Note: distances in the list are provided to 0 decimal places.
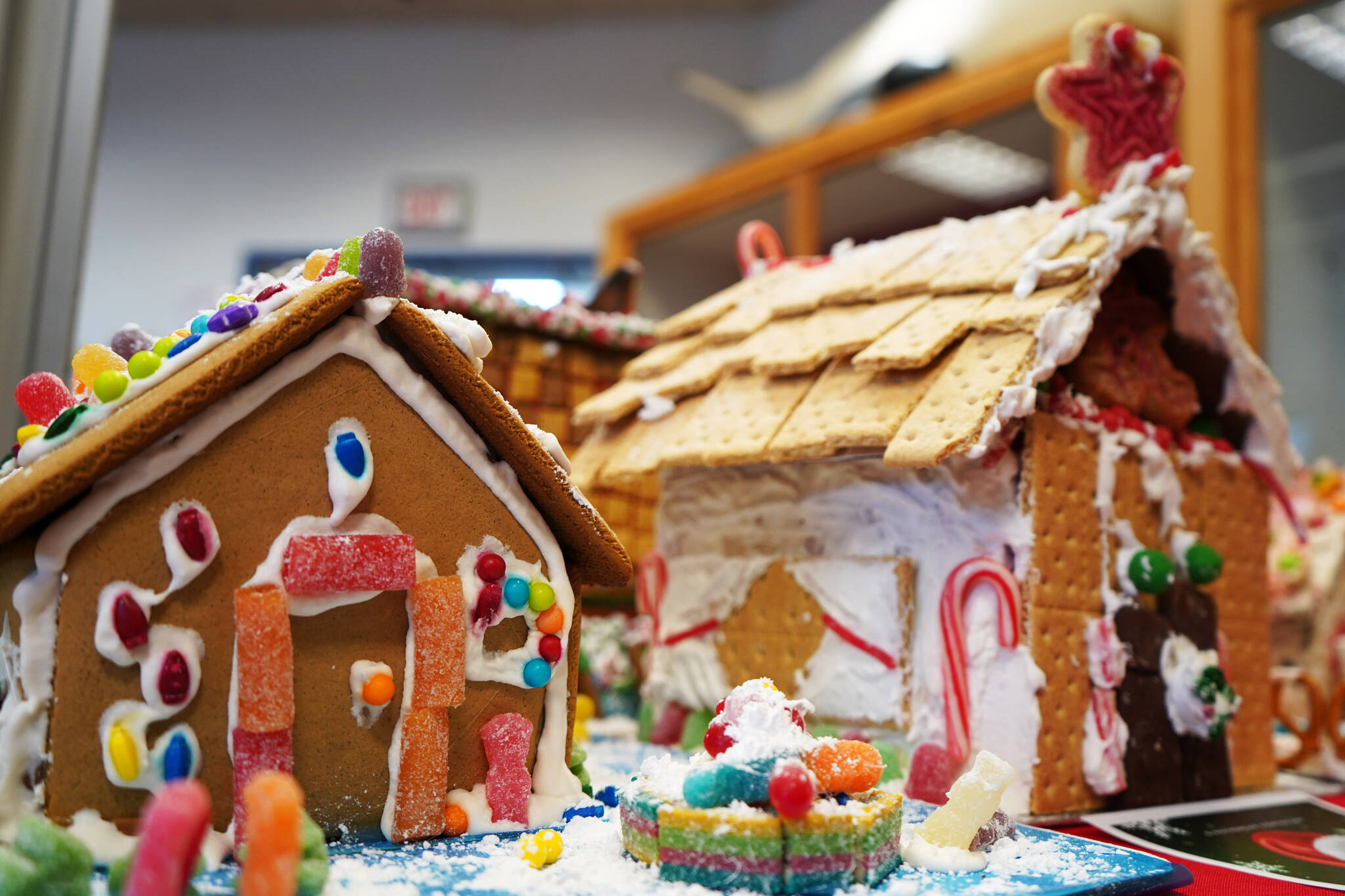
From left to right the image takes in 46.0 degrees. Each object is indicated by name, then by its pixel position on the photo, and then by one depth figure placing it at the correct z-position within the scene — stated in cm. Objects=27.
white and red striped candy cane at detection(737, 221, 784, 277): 76
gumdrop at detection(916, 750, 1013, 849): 44
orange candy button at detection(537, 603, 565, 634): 47
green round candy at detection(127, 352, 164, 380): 42
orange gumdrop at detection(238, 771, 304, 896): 34
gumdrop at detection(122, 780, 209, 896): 33
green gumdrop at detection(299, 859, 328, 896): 37
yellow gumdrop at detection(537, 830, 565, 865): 42
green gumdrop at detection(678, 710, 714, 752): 61
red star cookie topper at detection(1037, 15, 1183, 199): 58
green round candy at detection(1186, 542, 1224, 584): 57
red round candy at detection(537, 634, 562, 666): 47
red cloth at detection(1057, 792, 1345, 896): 44
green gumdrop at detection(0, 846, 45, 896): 35
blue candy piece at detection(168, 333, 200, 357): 42
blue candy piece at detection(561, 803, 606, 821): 47
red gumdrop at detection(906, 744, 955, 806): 52
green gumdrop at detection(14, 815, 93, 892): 36
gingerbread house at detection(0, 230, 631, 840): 40
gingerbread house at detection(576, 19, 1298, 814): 53
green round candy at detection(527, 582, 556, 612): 47
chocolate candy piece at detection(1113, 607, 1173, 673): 55
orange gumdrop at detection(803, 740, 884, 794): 42
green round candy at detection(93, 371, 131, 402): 41
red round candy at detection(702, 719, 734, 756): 43
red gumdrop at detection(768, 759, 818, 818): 39
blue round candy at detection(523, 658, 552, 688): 47
